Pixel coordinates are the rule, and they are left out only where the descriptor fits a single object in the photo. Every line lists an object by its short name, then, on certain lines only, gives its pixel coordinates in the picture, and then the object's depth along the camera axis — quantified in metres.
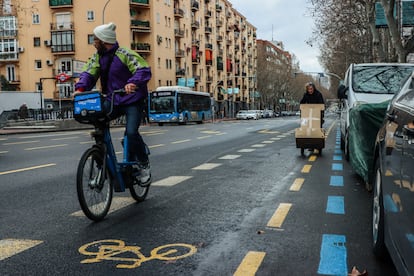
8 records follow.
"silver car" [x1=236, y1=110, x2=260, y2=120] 76.74
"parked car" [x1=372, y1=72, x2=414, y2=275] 2.74
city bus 44.12
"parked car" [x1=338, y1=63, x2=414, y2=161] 10.51
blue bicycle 5.15
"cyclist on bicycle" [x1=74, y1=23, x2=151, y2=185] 5.57
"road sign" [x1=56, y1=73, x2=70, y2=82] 43.10
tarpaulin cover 6.80
